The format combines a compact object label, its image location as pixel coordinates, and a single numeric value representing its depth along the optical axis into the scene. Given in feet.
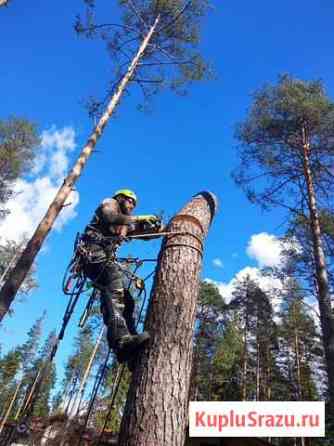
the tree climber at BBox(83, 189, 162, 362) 10.00
